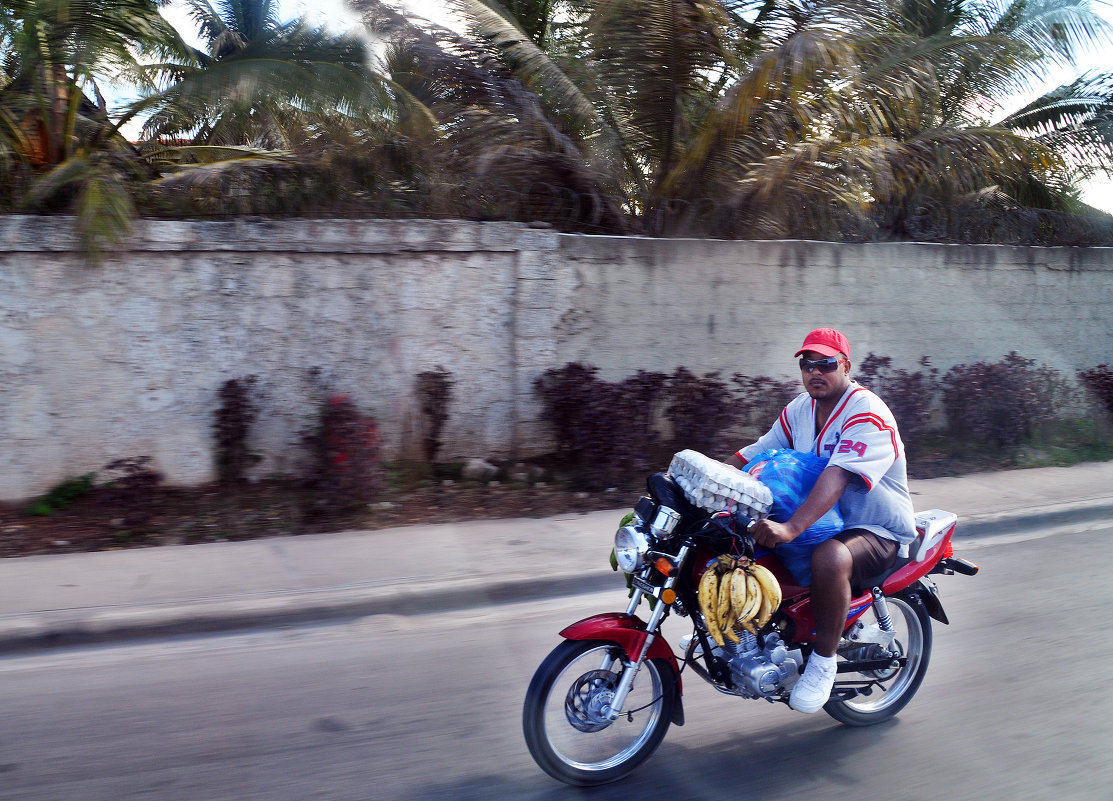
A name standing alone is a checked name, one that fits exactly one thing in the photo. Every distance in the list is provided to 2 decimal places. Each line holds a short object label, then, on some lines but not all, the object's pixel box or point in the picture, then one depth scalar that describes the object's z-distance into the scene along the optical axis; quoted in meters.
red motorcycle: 3.32
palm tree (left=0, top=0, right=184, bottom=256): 6.82
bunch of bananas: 3.30
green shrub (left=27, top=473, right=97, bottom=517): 6.58
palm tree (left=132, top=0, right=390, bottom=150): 7.82
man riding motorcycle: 3.50
